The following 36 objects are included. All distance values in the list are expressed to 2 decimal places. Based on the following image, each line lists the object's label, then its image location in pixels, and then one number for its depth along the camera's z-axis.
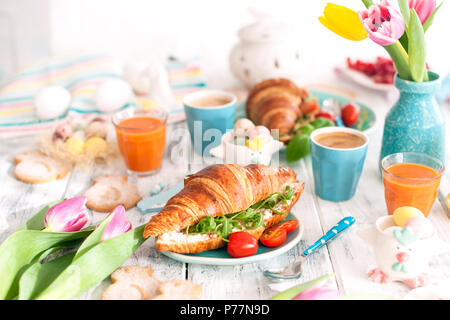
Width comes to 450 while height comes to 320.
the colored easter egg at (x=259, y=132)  1.47
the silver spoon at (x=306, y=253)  1.12
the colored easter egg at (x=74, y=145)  1.67
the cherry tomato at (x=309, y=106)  1.79
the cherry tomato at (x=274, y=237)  1.18
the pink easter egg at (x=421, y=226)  1.04
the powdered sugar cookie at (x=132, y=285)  1.06
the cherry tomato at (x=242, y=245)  1.14
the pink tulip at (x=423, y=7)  1.33
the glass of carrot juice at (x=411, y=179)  1.25
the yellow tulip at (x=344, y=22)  1.25
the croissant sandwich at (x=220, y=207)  1.15
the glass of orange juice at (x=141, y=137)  1.57
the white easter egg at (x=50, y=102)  1.92
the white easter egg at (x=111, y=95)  1.94
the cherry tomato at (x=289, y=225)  1.22
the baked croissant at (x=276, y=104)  1.72
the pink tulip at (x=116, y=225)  1.17
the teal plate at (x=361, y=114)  1.79
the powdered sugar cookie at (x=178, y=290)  1.05
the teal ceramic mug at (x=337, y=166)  1.38
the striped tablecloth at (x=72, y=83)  1.92
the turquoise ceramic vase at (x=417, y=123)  1.43
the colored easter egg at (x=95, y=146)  1.67
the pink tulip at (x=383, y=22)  1.20
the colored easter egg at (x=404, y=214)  1.09
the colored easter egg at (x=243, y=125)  1.61
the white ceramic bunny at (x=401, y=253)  1.05
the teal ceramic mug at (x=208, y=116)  1.67
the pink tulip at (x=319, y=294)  1.00
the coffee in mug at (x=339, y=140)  1.43
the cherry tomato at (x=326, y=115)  1.79
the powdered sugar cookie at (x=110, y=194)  1.42
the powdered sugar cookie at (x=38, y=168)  1.58
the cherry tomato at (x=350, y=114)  1.79
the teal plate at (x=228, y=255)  1.13
